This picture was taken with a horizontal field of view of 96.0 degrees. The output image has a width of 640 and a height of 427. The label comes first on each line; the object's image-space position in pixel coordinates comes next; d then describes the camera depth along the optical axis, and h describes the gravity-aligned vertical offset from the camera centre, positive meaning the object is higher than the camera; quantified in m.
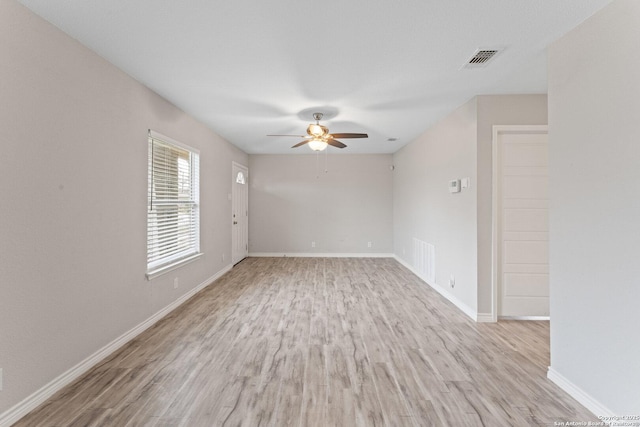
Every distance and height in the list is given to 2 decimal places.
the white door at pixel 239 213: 6.17 +0.00
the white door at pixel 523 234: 3.38 -0.23
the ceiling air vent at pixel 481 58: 2.37 +1.34
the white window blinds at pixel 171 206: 3.30 +0.10
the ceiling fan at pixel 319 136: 3.86 +1.06
